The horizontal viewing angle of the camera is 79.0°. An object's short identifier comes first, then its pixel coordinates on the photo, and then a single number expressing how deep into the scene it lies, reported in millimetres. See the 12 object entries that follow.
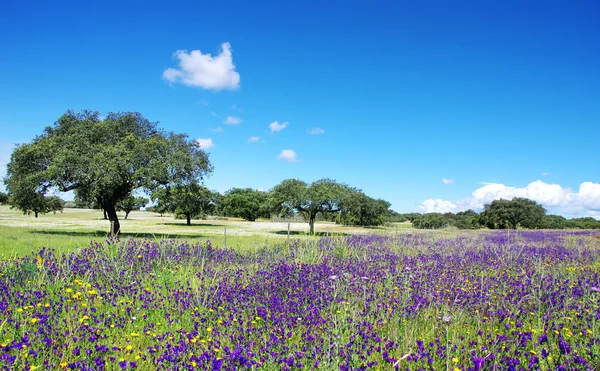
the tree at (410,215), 104469
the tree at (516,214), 62656
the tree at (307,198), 38688
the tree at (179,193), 25609
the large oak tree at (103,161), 23734
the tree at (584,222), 62031
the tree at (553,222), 61469
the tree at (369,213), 72469
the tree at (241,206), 101625
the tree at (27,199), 24859
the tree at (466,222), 73250
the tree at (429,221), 82625
